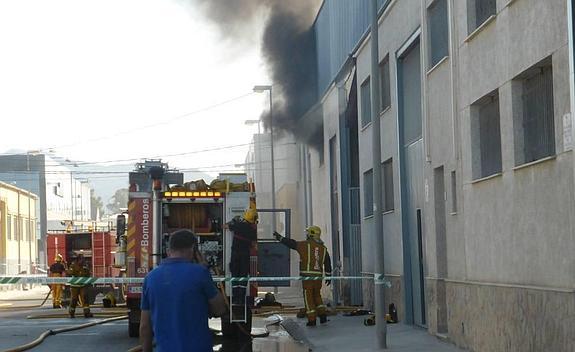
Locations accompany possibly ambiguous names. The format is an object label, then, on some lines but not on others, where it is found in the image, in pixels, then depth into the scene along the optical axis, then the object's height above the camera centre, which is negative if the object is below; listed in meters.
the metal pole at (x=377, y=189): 15.02 +0.86
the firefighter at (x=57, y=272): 29.08 -0.40
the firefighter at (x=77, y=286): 24.14 -0.65
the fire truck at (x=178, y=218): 17.66 +0.64
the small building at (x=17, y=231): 60.93 +1.74
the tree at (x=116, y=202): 195.96 +10.05
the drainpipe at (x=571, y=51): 9.55 +1.74
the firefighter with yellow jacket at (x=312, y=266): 19.52 -0.30
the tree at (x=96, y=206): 148.50 +8.02
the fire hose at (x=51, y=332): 16.04 -1.38
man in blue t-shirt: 6.49 -0.30
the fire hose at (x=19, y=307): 32.27 -1.50
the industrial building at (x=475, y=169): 10.48 +1.03
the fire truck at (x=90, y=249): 34.56 +0.27
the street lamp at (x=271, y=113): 37.16 +4.92
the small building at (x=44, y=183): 82.88 +6.49
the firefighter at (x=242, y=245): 16.95 +0.11
